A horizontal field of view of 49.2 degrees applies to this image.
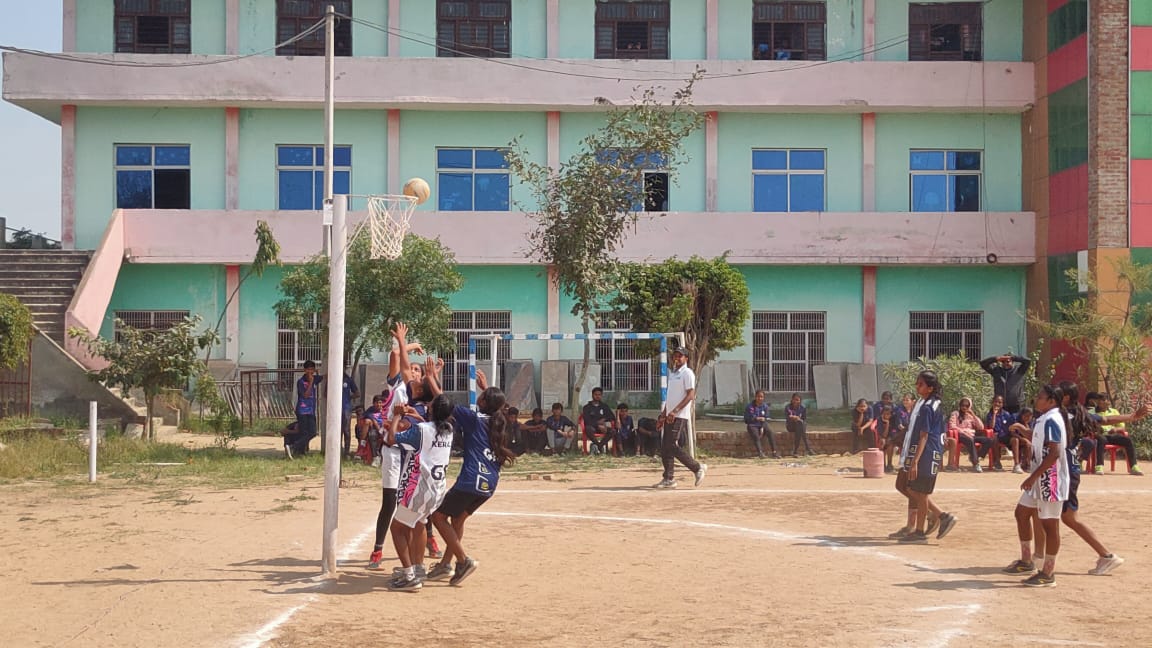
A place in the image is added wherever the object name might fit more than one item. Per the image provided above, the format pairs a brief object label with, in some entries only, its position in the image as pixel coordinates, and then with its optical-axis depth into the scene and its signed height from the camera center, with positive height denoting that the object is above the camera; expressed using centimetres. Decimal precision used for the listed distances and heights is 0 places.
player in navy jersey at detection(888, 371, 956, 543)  1223 -106
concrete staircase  2628 +152
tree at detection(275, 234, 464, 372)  2116 +98
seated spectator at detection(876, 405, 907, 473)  1983 -132
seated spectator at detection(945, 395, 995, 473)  1978 -127
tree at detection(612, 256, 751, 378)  2367 +100
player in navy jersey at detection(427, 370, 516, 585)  997 -92
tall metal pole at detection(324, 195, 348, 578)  1023 -18
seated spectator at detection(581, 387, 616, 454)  2195 -126
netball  1311 +173
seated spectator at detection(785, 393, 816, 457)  2272 -130
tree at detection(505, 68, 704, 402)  2325 +287
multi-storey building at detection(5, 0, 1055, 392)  2986 +514
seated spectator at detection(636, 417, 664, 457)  2152 -146
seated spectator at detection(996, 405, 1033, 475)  1950 -151
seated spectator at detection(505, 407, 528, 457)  2055 -140
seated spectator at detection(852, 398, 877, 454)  2219 -127
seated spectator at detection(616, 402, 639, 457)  2180 -145
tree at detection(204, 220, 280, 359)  2583 +212
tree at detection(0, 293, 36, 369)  2158 +32
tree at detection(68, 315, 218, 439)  2125 -17
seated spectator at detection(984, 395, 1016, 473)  1986 -118
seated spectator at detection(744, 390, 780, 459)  2239 -125
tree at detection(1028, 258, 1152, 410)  2352 +44
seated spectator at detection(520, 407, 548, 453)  2186 -148
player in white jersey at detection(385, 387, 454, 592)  980 -104
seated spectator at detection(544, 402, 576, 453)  2197 -143
